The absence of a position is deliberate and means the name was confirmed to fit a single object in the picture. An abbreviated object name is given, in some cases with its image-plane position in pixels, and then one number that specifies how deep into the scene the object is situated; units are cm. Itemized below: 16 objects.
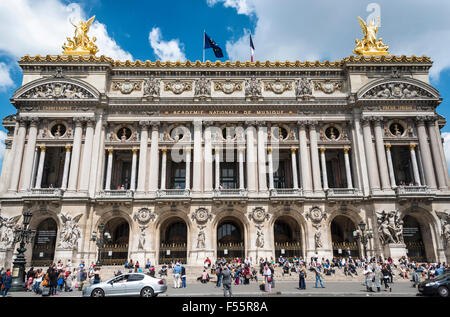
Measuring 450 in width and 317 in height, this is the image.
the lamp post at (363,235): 2678
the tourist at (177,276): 2216
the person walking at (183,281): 2244
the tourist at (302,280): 1948
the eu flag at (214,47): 3788
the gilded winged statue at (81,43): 3776
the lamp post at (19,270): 2067
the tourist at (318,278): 2077
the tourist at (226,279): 1523
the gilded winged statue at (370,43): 3841
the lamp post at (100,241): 2773
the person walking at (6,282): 1767
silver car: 1608
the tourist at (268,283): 1843
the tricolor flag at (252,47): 4005
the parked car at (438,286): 1598
